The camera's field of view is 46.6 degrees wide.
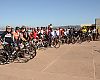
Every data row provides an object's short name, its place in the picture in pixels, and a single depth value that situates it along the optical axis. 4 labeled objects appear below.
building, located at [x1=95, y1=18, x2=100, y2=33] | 15.25
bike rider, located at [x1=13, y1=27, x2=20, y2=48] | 5.58
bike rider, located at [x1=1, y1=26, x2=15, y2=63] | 5.15
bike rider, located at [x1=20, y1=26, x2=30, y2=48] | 5.82
